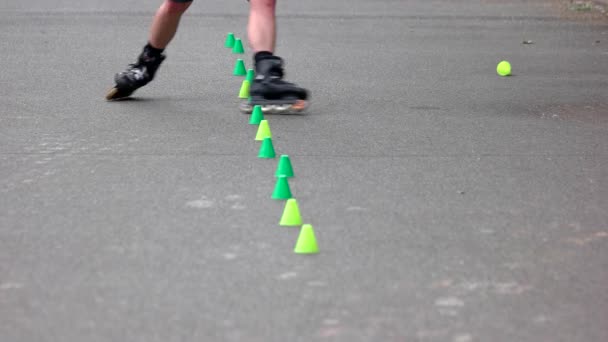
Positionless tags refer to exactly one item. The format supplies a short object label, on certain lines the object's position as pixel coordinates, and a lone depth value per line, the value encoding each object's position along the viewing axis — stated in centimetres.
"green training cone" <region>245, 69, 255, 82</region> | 1703
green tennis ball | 1907
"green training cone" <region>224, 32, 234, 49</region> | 2244
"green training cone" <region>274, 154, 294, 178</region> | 1089
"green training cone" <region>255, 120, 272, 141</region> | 1272
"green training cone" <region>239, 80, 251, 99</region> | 1612
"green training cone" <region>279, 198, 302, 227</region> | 932
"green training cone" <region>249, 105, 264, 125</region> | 1390
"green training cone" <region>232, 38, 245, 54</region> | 2153
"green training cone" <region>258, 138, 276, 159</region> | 1195
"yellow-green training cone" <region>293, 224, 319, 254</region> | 854
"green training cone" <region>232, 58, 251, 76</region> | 1851
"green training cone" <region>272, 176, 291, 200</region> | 1019
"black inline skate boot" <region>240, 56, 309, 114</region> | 1416
